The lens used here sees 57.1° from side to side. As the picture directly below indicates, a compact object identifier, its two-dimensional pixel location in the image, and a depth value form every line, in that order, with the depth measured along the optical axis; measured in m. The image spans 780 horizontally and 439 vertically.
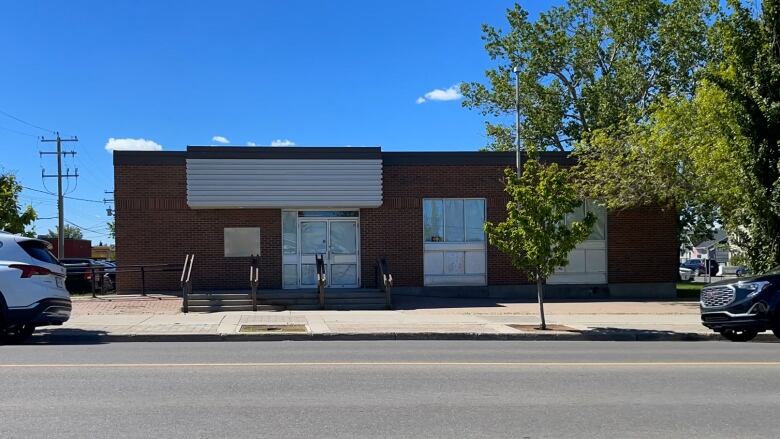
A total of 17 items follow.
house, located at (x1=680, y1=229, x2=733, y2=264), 81.13
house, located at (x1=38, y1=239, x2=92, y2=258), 52.46
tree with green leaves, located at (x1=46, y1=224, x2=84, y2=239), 105.12
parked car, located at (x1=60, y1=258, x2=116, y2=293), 24.25
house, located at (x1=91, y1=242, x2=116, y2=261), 82.89
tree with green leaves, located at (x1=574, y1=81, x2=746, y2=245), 18.81
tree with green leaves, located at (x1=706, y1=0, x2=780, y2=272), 16.97
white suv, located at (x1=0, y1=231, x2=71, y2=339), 11.98
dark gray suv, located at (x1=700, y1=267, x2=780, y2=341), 13.16
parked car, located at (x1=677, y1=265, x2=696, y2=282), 47.55
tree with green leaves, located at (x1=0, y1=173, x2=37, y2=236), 22.41
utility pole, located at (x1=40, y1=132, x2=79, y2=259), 45.09
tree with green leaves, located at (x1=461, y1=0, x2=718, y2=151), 31.16
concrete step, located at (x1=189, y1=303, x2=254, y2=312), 18.47
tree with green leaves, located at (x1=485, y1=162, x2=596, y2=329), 14.94
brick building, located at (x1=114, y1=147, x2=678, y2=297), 21.17
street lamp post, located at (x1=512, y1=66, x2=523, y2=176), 22.03
